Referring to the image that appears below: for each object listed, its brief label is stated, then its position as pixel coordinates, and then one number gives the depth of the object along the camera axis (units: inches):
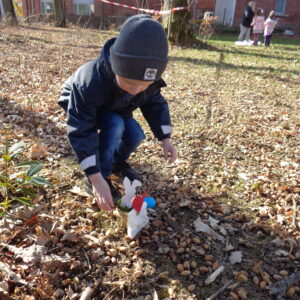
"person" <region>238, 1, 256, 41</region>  446.3
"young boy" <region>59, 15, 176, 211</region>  59.3
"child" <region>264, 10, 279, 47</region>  414.0
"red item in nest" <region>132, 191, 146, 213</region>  69.4
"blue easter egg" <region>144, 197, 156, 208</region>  81.0
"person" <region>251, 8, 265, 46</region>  442.6
